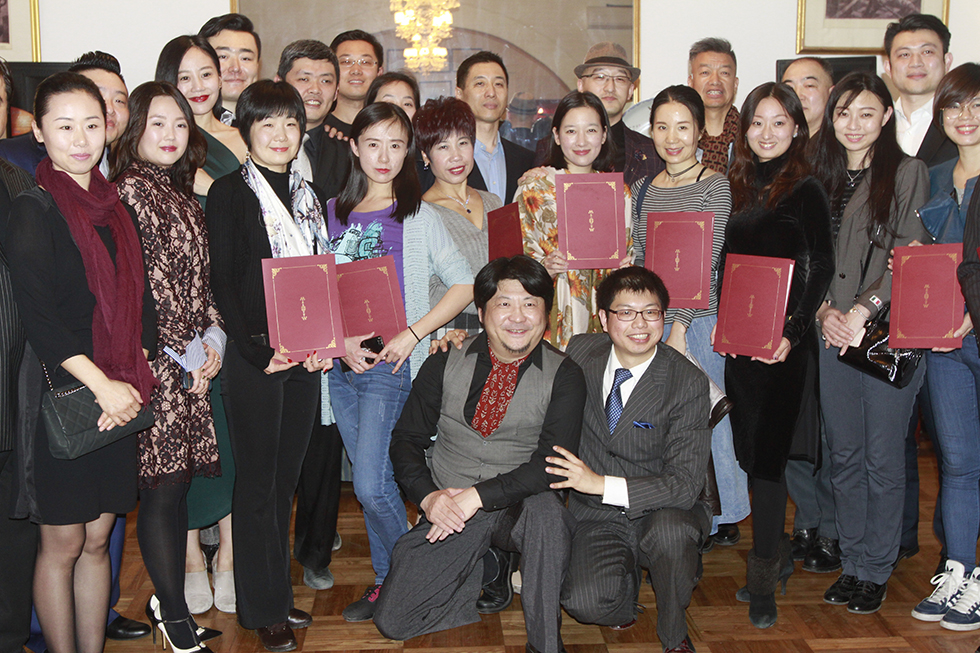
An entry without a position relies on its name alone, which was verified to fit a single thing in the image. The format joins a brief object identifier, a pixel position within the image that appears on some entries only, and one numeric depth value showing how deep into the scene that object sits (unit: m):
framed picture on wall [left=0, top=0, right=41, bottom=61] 5.18
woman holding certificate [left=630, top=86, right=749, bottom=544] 2.99
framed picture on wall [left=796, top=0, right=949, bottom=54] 5.50
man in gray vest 2.60
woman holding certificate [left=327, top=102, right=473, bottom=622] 2.82
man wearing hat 3.57
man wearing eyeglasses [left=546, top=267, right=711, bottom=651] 2.59
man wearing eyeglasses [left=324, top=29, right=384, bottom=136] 3.96
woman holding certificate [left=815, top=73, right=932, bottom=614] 2.80
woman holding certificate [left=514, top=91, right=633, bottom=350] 3.06
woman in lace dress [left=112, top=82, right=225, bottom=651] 2.40
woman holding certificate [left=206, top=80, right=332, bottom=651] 2.54
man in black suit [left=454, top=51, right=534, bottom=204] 3.61
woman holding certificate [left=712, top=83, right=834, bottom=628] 2.79
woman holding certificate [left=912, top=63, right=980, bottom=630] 2.75
